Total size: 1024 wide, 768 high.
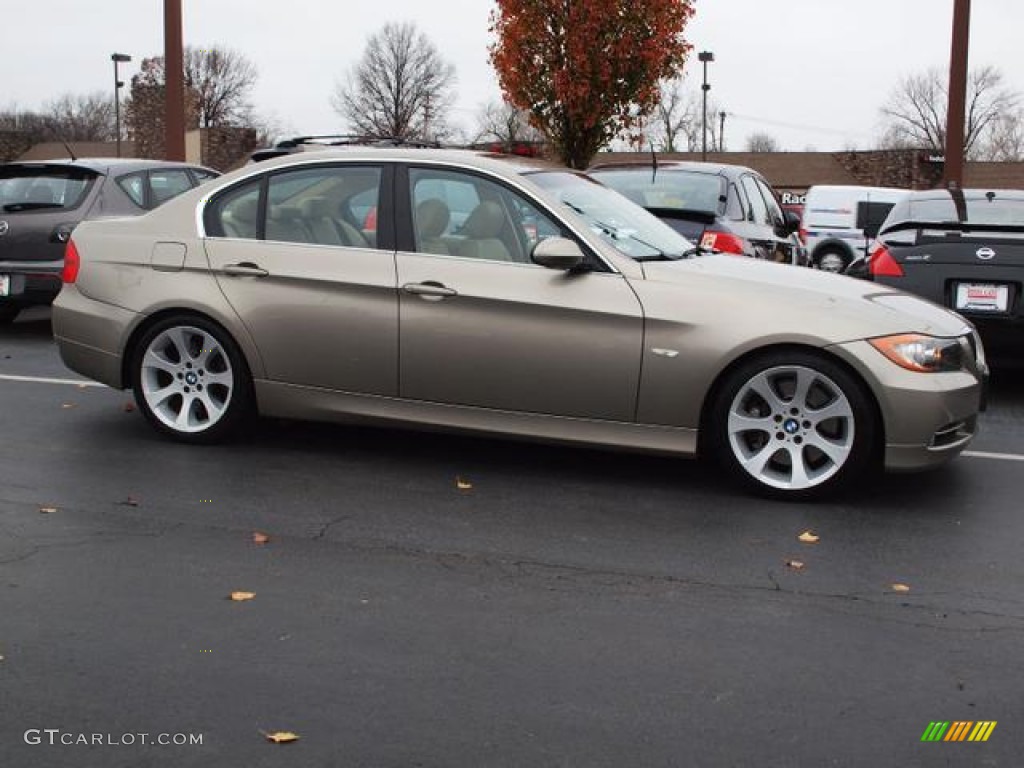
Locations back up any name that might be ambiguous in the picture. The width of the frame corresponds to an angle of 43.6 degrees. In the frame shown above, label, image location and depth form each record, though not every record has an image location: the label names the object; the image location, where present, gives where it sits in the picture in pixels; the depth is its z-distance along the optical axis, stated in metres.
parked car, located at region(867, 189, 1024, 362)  8.16
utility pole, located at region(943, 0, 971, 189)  15.42
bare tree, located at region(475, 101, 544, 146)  84.30
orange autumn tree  21.80
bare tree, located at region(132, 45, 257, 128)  91.56
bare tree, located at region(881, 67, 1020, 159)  87.69
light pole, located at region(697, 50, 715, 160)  59.44
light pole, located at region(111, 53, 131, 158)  63.25
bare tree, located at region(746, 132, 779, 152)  122.00
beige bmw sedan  5.68
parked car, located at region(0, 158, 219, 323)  10.39
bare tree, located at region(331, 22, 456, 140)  82.50
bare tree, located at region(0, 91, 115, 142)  95.31
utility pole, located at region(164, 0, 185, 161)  15.80
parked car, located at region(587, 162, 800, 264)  9.60
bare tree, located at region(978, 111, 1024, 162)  95.56
